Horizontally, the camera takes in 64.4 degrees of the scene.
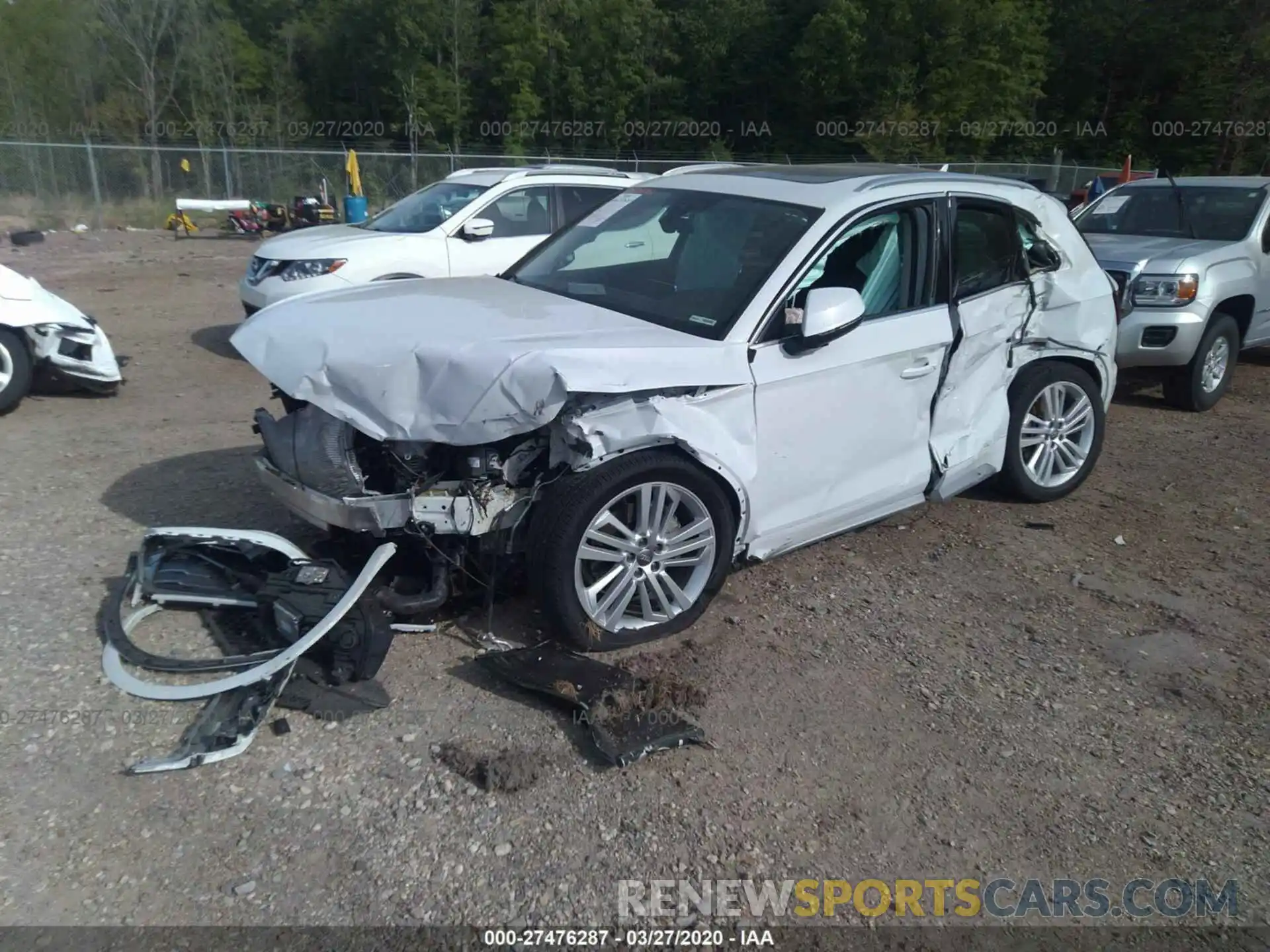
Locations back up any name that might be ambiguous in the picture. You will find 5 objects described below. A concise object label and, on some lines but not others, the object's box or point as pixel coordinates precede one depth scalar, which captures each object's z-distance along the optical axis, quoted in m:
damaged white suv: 3.72
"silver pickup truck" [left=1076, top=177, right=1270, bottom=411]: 7.89
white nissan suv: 8.88
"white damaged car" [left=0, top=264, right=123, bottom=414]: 6.88
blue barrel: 18.50
